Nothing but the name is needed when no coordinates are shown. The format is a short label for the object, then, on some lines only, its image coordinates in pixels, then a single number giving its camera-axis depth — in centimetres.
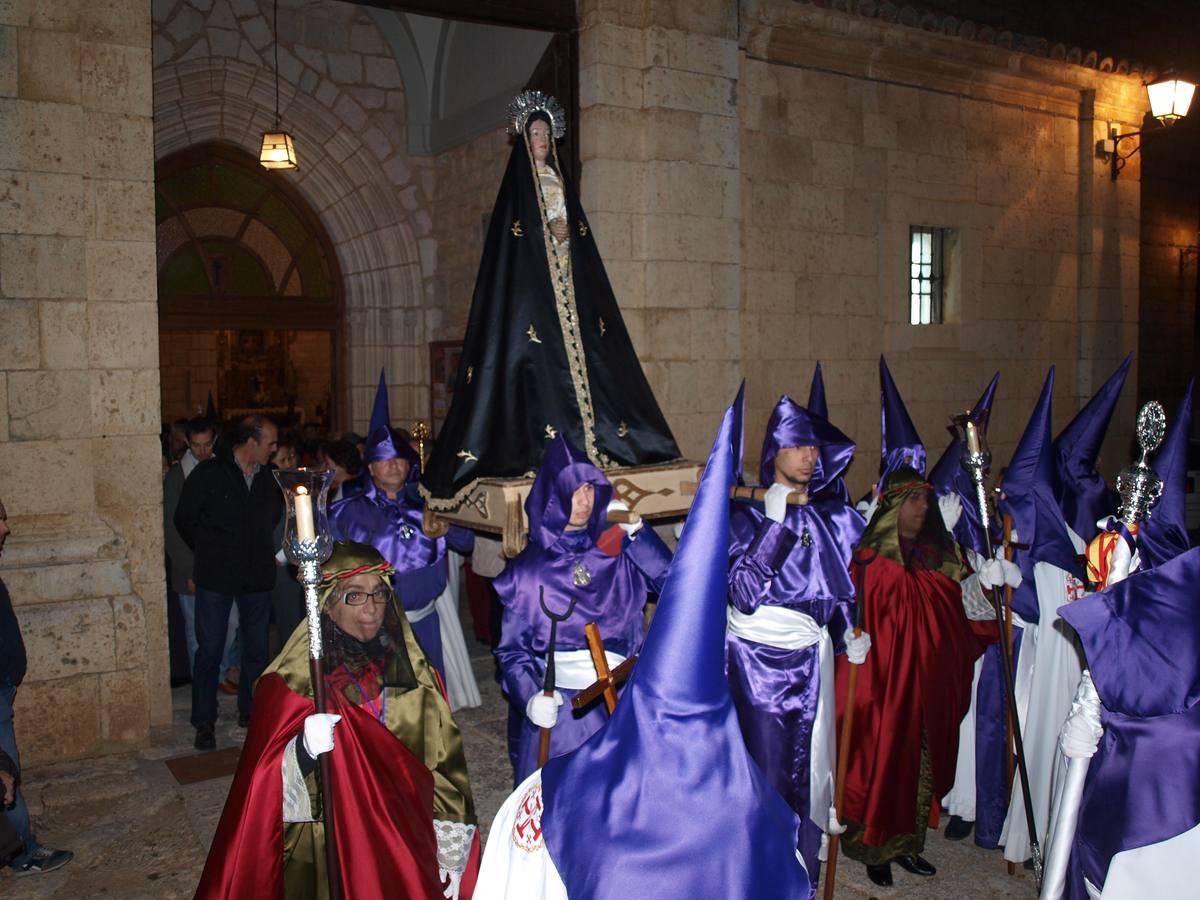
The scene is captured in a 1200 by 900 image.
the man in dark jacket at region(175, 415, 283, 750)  618
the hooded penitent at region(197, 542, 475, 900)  305
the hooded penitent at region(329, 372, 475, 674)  598
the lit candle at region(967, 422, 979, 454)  463
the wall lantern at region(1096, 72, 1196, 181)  1045
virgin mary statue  559
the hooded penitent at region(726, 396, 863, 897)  438
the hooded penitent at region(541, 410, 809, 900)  210
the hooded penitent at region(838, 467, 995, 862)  479
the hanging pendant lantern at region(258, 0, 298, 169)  967
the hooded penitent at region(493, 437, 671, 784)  429
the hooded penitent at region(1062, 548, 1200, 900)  271
